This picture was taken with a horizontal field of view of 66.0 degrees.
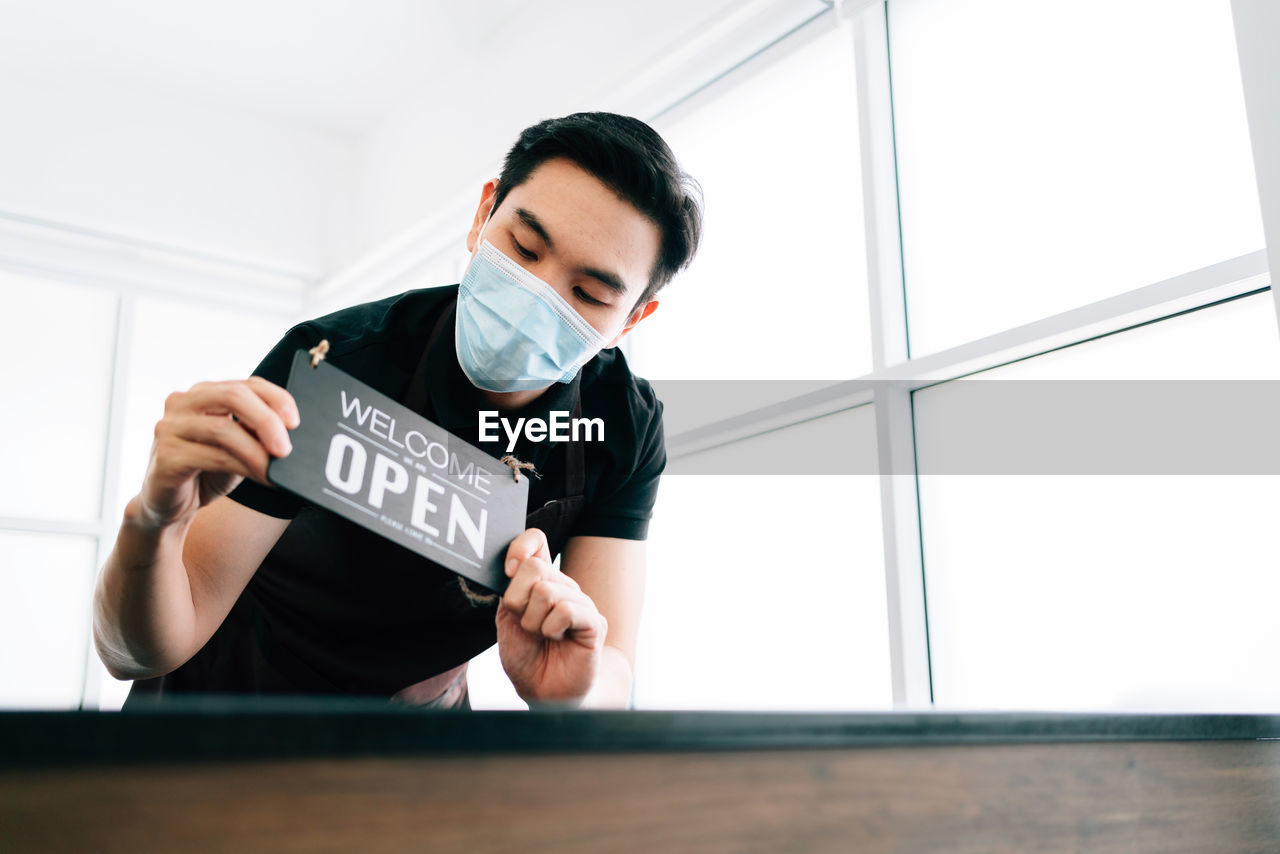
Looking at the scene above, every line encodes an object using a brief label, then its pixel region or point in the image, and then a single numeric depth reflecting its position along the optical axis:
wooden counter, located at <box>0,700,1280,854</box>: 0.34
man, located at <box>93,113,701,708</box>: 1.13
